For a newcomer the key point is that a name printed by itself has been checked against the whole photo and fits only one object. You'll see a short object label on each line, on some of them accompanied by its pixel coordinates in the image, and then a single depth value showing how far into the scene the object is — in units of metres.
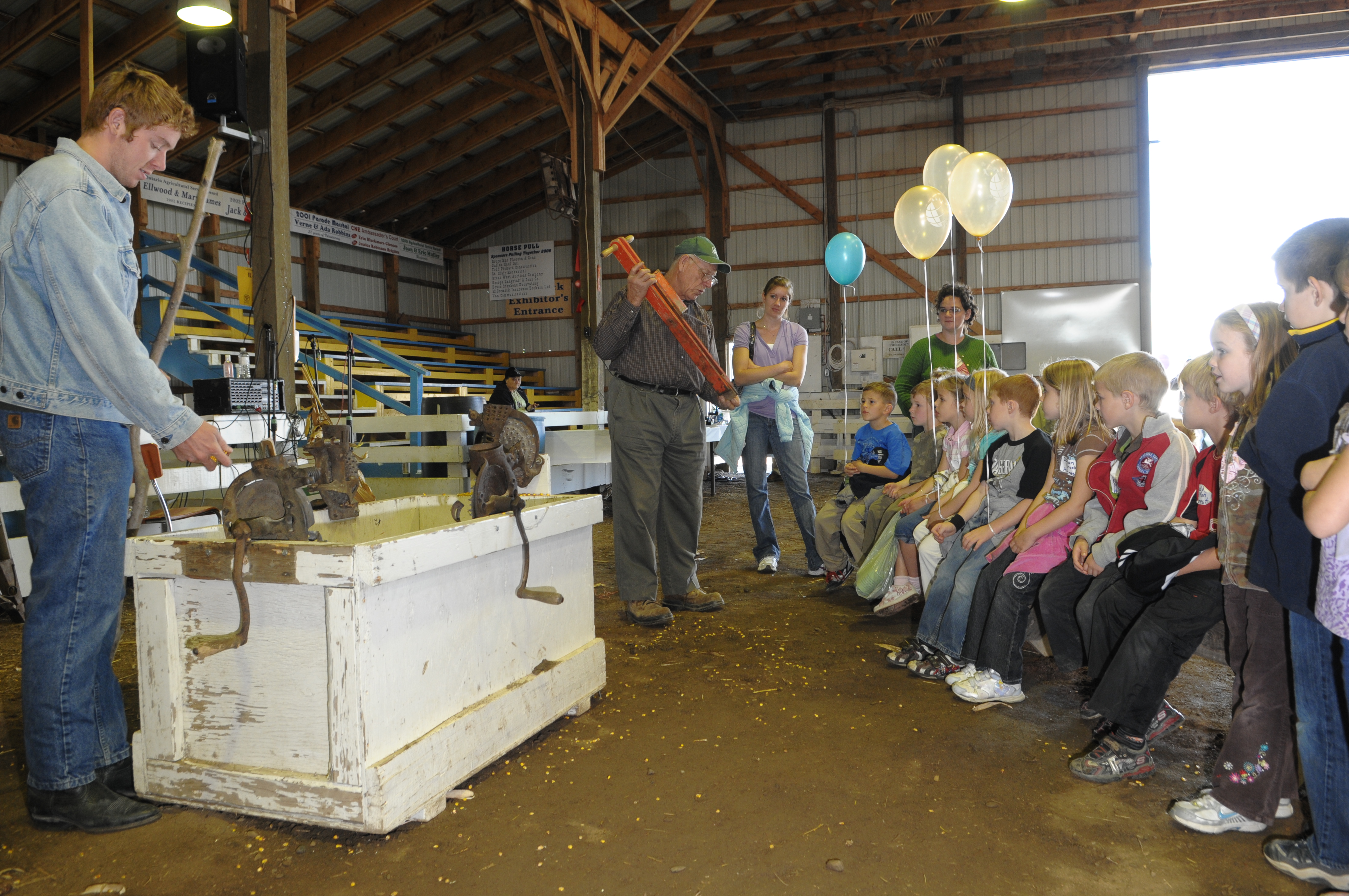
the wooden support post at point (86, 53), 6.55
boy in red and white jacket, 2.31
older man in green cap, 3.52
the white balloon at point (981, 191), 4.19
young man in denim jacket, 1.77
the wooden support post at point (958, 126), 13.07
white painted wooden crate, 1.71
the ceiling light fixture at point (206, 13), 4.74
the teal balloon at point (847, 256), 5.65
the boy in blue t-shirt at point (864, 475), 4.06
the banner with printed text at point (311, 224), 10.84
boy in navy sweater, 1.52
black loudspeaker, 4.88
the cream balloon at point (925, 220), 4.83
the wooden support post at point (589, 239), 8.63
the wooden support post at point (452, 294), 17.06
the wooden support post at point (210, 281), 11.68
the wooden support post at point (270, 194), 4.99
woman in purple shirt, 4.43
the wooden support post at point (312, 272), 14.23
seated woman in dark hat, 9.08
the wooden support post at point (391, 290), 15.89
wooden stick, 3.45
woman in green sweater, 4.04
